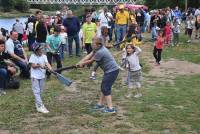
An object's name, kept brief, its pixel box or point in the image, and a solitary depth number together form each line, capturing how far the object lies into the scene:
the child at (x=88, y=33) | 17.06
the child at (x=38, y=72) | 10.10
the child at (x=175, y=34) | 23.97
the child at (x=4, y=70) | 12.06
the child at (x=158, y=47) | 17.48
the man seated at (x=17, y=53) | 13.10
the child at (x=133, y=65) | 11.65
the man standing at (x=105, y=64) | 9.75
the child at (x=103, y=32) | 14.28
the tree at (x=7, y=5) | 104.86
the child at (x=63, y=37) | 17.09
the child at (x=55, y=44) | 14.75
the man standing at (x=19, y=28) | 21.72
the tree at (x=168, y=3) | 75.07
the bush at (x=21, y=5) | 105.72
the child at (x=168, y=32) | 23.21
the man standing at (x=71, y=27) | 18.20
